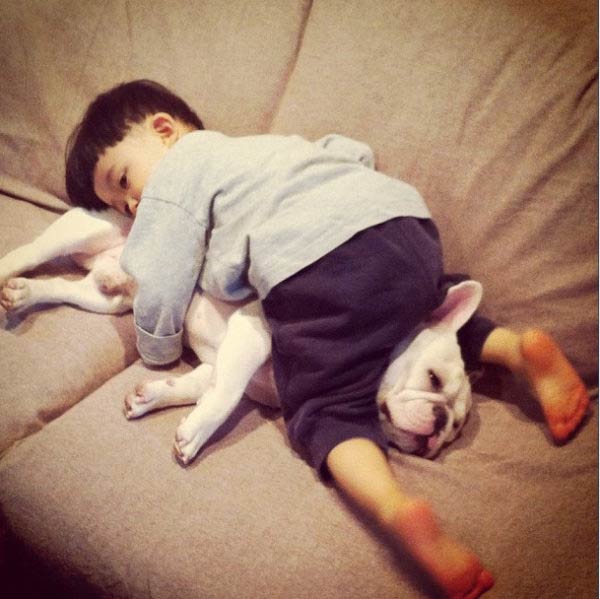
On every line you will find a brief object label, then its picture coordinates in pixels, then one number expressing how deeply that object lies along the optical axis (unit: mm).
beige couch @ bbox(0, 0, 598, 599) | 715
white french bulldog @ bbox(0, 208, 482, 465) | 817
